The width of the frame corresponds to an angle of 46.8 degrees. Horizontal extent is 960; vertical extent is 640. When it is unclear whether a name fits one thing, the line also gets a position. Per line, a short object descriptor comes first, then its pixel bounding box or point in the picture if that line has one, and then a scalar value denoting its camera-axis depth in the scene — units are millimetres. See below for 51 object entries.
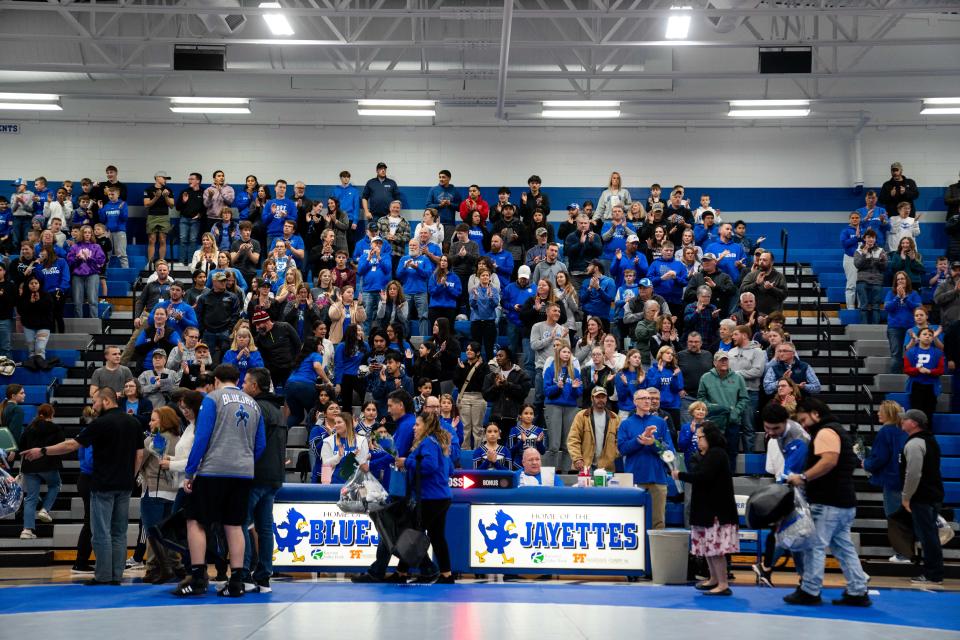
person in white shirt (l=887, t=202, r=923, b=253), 20609
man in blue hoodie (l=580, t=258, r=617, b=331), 17500
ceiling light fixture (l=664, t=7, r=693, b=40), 18938
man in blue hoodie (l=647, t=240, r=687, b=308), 17781
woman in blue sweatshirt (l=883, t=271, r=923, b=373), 17375
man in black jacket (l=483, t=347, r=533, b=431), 14898
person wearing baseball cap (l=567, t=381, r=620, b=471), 13688
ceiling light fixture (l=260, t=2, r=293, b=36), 18875
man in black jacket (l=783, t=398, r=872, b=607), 9453
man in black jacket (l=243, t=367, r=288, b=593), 9977
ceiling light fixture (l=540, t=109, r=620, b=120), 21734
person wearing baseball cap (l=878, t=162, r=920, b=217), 22250
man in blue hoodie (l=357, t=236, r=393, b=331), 17891
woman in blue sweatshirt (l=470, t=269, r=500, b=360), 17047
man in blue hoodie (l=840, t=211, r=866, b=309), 20516
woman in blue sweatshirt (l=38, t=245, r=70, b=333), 18547
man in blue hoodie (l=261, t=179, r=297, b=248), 21141
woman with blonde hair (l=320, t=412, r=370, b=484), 13055
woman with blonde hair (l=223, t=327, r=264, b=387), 15164
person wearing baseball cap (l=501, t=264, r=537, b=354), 17172
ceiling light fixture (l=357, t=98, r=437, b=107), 21359
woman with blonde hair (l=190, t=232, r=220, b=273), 18938
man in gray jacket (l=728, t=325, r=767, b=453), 15258
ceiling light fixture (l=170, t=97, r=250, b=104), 21458
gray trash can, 11211
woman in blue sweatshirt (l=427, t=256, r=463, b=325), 17547
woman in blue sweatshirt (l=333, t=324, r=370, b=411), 15789
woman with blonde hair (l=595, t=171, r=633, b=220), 21703
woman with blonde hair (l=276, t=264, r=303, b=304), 16875
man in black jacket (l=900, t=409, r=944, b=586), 12219
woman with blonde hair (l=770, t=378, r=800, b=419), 13578
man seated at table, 12500
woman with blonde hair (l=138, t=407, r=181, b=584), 10562
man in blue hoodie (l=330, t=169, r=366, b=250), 22562
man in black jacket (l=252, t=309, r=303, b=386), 15852
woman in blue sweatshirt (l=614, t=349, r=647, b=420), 14609
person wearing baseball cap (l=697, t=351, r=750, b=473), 14523
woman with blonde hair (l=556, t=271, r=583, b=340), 16812
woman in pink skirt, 10078
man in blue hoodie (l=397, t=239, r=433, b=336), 17922
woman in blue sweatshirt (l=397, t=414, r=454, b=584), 10703
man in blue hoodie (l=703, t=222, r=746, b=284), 18328
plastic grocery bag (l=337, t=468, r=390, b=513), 10516
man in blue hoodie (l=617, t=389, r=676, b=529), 12664
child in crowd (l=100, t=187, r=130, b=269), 22156
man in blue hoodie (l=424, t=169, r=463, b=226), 21875
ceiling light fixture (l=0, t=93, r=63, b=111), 21219
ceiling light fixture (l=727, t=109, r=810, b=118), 21547
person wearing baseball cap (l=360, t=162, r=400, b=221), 22312
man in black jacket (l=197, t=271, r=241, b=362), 16750
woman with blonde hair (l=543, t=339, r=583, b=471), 14945
